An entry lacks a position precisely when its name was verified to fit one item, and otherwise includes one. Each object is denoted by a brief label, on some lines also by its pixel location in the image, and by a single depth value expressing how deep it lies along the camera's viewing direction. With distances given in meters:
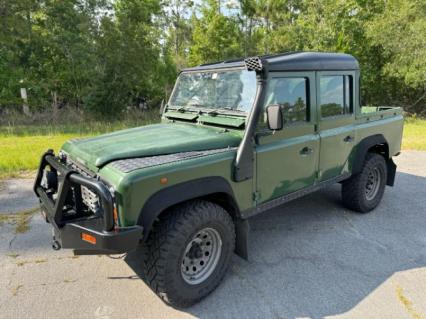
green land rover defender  2.51
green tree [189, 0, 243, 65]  17.83
